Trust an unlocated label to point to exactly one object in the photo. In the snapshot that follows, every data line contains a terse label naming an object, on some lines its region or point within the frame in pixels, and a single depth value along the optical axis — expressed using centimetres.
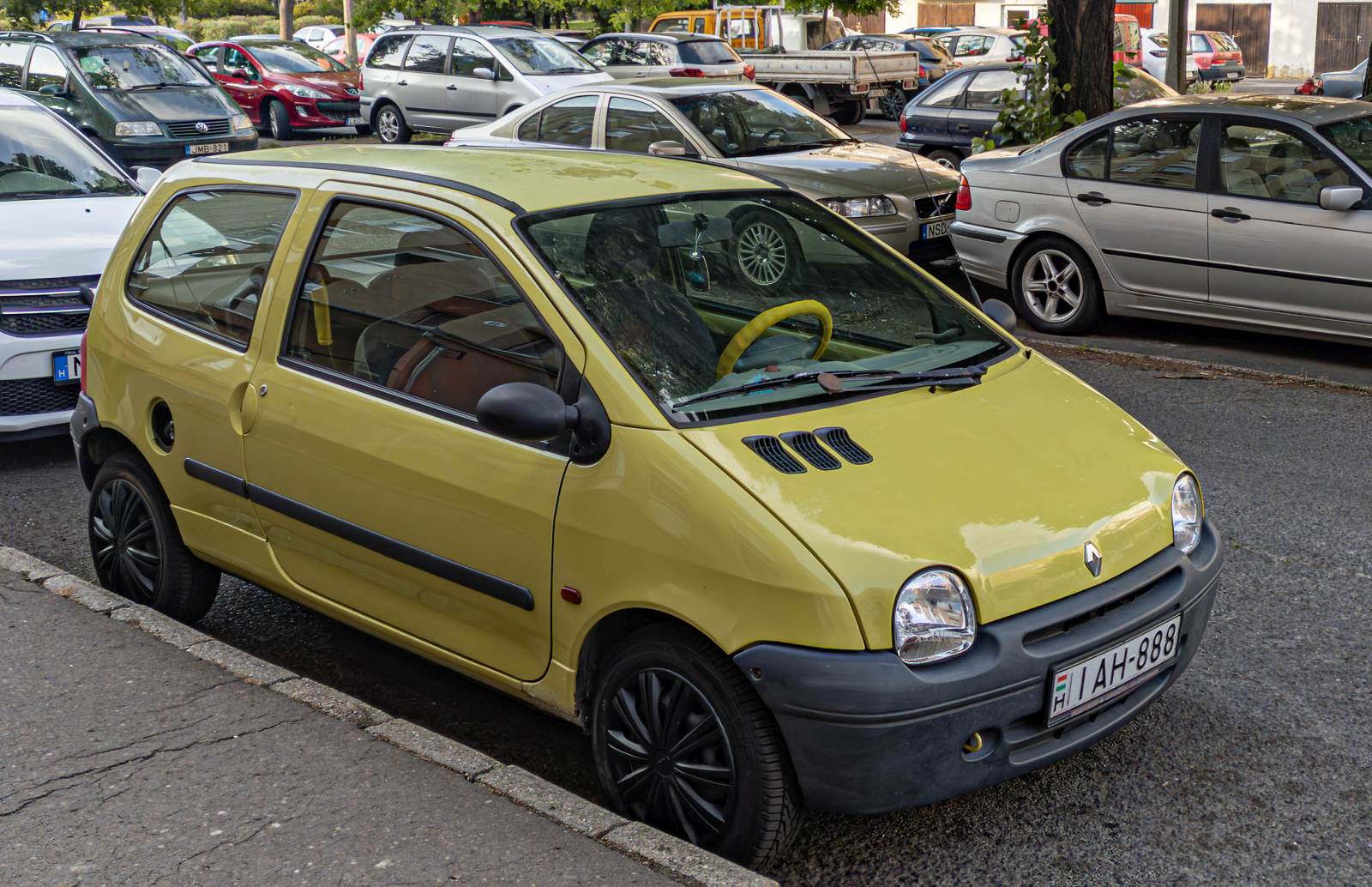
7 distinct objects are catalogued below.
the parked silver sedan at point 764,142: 1052
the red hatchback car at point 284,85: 2434
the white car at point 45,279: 677
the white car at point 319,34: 4666
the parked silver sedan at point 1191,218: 809
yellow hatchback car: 313
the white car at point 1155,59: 3244
